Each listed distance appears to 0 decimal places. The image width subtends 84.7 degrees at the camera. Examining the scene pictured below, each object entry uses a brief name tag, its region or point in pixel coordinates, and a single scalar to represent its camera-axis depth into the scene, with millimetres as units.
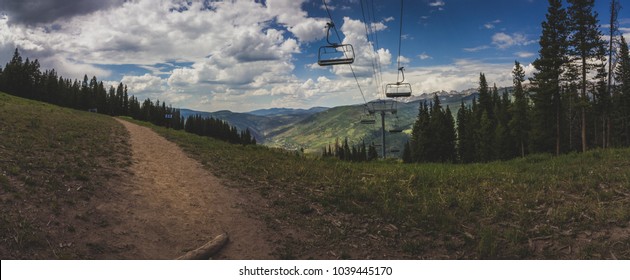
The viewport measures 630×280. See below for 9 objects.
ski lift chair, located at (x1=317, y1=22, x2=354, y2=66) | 16550
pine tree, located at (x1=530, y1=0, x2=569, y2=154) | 38375
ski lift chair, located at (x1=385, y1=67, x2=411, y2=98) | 28219
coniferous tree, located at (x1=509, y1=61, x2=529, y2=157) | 58969
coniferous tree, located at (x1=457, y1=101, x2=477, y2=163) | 71062
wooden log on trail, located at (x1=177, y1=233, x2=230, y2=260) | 7820
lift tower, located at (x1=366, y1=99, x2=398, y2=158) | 33781
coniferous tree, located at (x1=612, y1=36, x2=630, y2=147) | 56906
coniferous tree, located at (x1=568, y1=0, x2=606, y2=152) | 34062
